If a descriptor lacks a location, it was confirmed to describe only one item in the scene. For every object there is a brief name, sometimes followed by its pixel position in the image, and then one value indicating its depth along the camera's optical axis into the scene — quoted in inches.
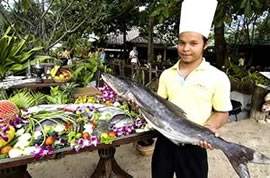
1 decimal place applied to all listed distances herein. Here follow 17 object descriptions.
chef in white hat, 52.9
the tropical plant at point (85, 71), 131.1
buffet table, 49.2
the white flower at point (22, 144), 50.2
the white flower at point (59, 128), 54.1
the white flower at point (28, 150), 49.9
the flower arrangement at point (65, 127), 50.6
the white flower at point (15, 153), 49.1
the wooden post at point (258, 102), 165.3
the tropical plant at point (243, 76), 179.0
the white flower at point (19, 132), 52.3
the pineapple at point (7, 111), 53.0
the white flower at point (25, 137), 51.2
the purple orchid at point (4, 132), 48.8
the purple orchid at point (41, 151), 50.0
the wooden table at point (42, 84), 97.7
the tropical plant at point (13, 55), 111.3
